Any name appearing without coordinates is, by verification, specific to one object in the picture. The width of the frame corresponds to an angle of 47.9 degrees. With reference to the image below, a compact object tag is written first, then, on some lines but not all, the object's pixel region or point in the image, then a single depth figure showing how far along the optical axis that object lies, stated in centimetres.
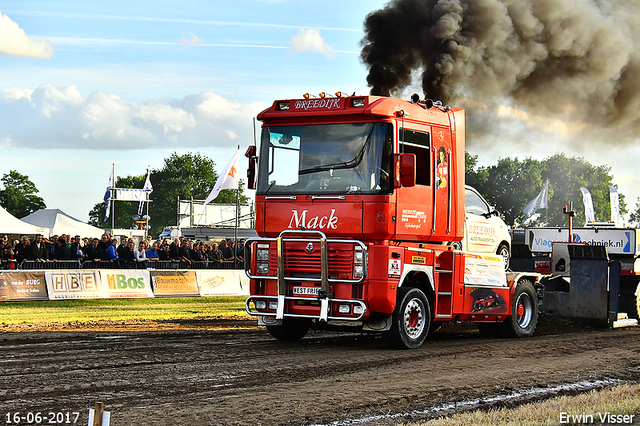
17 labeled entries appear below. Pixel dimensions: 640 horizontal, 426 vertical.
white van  1392
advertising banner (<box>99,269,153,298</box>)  2197
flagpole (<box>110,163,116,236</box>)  4969
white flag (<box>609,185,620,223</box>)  3947
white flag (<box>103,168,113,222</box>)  4919
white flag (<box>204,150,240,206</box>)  2945
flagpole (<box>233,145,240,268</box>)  2573
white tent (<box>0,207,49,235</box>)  3088
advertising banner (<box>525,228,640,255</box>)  1656
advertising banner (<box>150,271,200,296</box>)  2327
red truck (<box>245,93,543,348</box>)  1009
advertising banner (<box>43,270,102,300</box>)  2069
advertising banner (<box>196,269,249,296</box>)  2461
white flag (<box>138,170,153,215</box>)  5154
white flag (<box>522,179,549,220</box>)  4309
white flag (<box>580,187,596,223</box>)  4228
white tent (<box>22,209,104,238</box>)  4138
